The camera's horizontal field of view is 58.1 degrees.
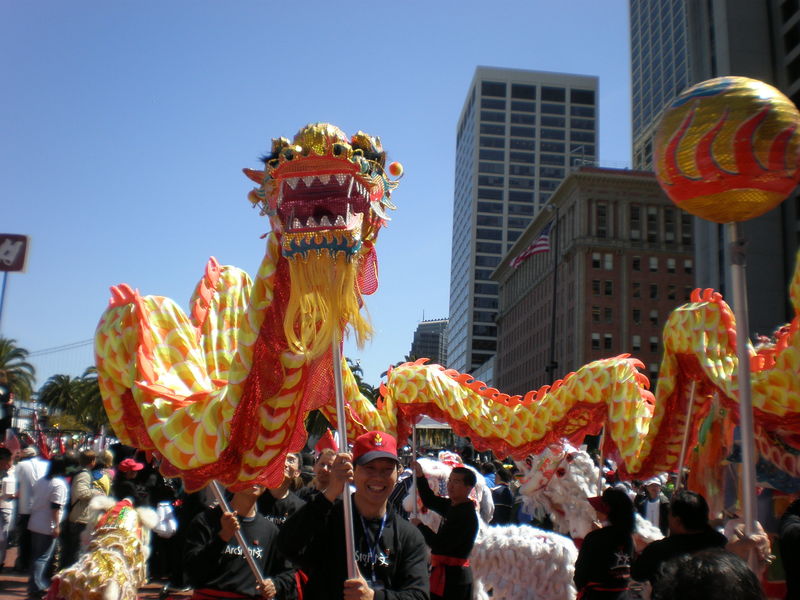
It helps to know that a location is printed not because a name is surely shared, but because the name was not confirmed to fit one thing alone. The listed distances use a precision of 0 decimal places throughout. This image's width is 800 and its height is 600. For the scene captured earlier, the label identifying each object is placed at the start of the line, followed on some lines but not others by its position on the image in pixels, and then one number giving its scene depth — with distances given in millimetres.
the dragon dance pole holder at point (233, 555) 3477
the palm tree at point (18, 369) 37062
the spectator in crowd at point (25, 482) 8547
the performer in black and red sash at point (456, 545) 5047
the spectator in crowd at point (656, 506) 9102
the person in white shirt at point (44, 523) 7906
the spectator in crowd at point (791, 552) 2957
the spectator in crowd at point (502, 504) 9875
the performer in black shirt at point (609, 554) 4230
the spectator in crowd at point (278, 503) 5070
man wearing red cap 2859
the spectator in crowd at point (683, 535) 3334
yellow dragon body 3365
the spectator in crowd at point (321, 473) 5375
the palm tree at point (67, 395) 42650
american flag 29531
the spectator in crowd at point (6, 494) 7863
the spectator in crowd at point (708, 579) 1500
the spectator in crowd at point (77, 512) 7277
